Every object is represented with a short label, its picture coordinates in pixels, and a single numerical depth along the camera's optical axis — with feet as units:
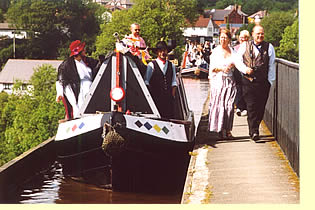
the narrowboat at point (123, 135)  34.73
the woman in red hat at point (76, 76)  38.78
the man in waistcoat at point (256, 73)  35.42
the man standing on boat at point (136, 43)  39.47
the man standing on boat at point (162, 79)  36.83
